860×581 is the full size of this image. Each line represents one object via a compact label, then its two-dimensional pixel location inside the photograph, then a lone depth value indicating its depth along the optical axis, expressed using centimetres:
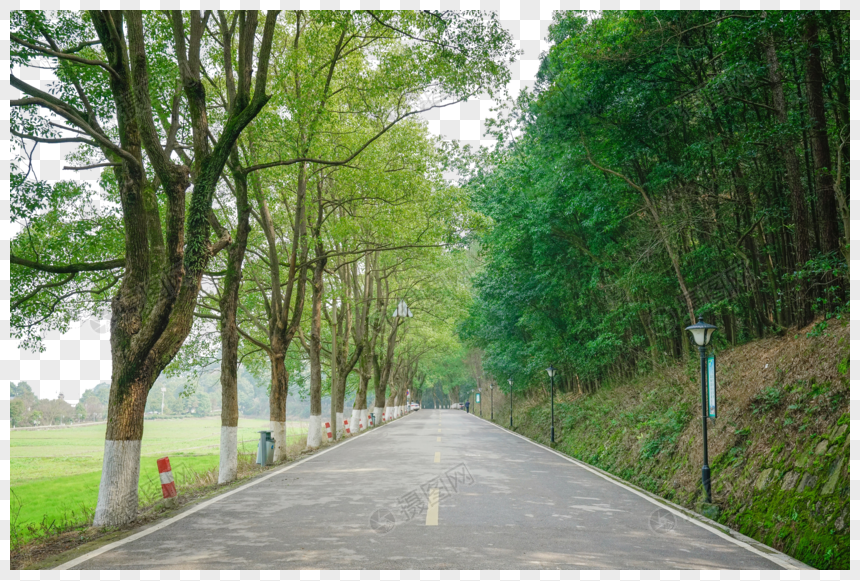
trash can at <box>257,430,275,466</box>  1433
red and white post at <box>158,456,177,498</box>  903
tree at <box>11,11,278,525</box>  757
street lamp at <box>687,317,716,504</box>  912
